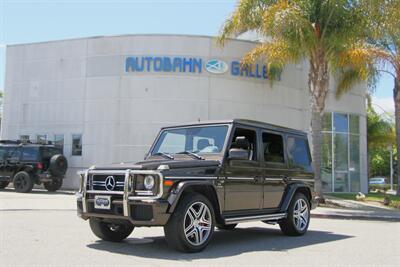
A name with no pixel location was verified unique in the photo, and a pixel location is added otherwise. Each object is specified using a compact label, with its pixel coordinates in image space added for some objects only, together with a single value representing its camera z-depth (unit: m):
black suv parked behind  22.20
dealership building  24.33
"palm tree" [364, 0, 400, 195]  17.31
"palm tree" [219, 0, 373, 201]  17.73
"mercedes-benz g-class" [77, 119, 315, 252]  7.36
